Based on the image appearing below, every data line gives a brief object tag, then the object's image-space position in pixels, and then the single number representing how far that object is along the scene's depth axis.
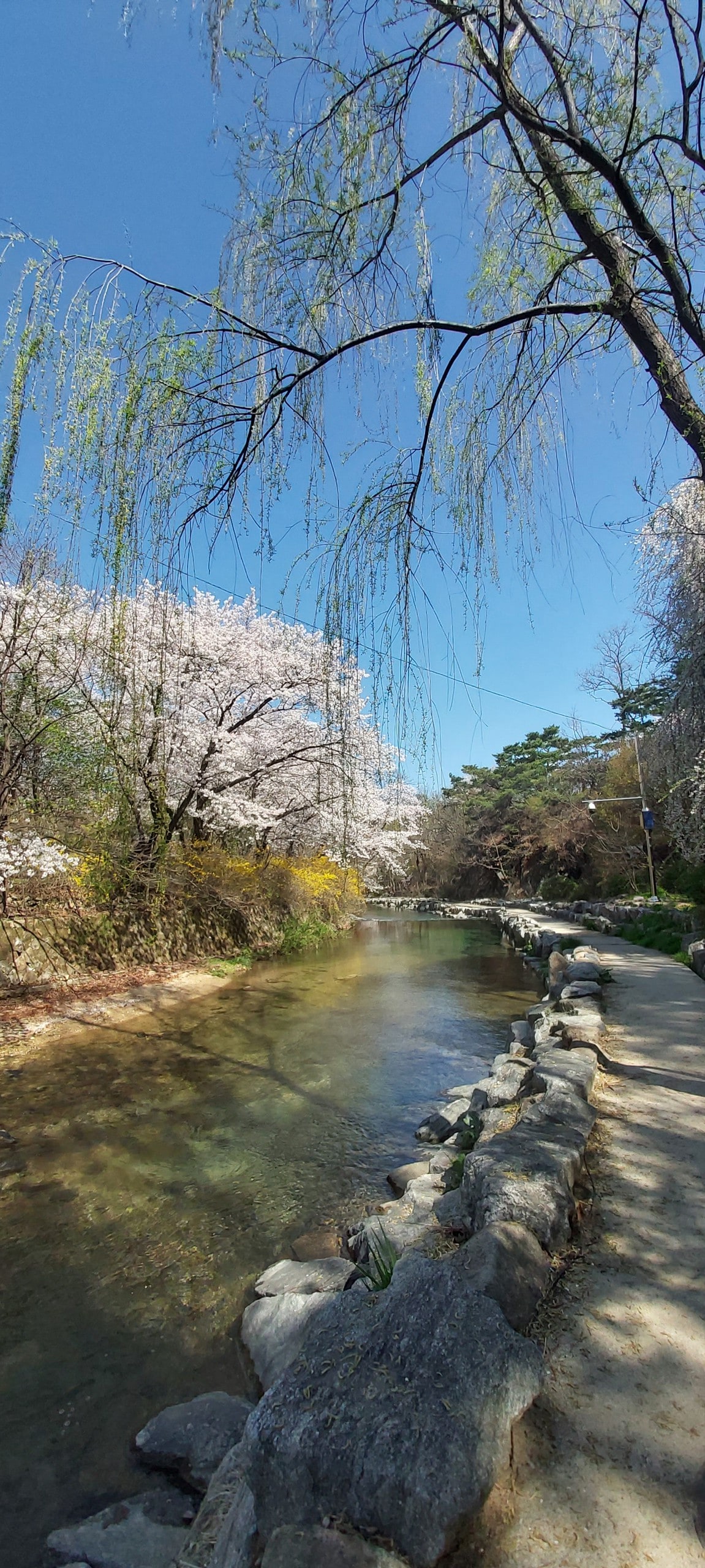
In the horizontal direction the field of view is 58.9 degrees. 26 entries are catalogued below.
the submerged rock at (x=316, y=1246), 3.45
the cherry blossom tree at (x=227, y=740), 9.45
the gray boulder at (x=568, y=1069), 3.78
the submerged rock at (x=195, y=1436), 2.10
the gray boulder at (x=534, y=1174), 2.27
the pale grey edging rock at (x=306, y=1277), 2.96
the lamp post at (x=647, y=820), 13.77
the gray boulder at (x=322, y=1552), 1.16
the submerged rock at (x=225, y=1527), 1.29
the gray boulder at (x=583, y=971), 7.66
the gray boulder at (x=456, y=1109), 4.91
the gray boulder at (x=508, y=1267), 1.86
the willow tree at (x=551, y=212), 2.49
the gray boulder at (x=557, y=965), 9.22
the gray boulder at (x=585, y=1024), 4.97
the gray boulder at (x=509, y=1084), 4.49
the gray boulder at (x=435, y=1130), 4.86
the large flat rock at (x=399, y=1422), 1.25
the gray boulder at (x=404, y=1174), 4.12
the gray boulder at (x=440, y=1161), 3.96
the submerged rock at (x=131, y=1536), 1.78
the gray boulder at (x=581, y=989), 6.85
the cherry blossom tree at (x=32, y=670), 8.17
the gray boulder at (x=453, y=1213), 2.61
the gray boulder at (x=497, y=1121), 3.59
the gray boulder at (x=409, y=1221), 2.86
